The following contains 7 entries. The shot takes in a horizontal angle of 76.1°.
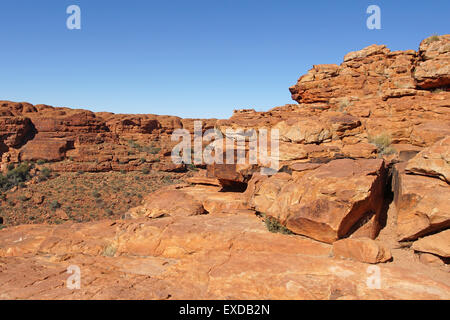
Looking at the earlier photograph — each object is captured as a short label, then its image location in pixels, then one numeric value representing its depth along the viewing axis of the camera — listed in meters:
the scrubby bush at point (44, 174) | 37.41
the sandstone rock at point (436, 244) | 5.72
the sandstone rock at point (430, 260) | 5.78
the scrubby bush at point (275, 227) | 7.46
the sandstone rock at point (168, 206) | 10.76
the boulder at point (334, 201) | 6.67
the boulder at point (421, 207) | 6.06
